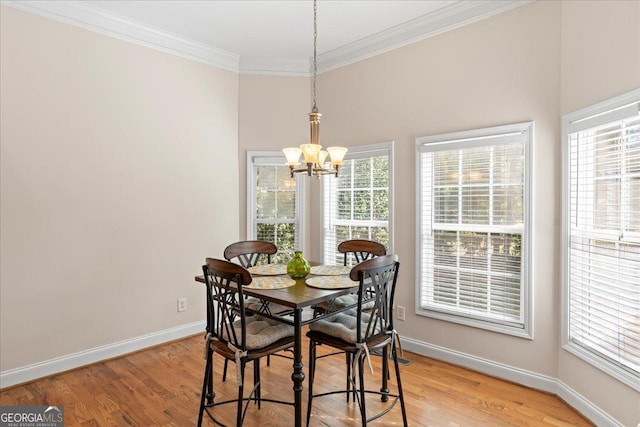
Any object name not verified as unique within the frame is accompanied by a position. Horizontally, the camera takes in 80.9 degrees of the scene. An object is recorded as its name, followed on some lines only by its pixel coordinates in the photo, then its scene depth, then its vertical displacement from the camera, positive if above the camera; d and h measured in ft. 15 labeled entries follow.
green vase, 9.08 -1.44
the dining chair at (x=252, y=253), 9.88 -1.29
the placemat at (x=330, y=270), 9.50 -1.60
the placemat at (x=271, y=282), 8.20 -1.67
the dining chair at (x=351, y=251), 9.81 -1.31
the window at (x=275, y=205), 14.61 +0.15
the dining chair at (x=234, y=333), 7.08 -2.57
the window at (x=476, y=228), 9.63 -0.51
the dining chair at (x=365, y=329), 7.29 -2.55
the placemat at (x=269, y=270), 9.50 -1.60
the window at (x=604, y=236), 7.03 -0.55
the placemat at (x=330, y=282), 8.15 -1.66
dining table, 7.10 -1.71
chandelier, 8.14 +1.20
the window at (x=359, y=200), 12.42 +0.32
